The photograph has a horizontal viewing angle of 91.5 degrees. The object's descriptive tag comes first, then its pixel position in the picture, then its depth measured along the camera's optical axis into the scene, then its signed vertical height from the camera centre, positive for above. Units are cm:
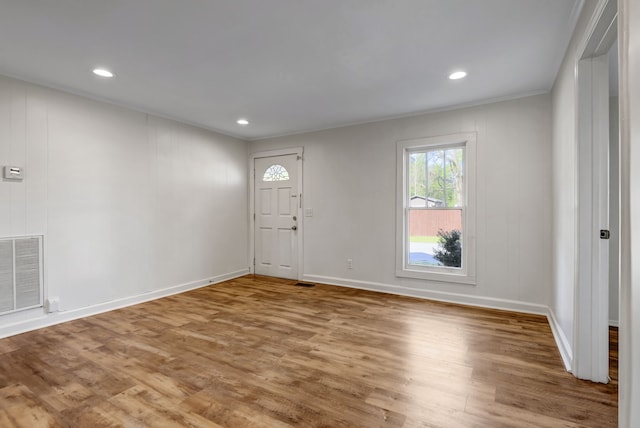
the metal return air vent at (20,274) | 294 -58
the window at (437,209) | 393 +5
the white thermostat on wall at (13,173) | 296 +40
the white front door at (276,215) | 537 -3
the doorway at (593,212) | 203 +0
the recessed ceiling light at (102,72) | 293 +135
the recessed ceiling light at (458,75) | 302 +136
